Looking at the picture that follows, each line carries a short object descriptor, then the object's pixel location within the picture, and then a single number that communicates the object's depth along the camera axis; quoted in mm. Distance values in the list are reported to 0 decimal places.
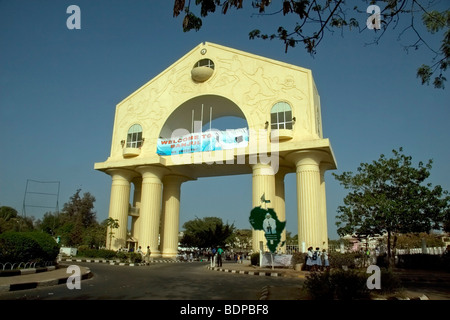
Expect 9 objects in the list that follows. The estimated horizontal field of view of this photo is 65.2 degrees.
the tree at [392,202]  22547
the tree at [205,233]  42281
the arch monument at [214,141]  23375
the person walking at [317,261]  17053
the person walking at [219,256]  21469
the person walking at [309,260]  17288
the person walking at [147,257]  23591
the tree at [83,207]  55500
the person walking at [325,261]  17453
